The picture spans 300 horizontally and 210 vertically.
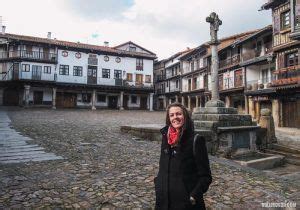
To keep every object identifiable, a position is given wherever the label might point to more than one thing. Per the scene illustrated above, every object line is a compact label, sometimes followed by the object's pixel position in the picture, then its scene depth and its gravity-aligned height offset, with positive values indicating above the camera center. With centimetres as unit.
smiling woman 249 -60
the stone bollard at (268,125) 1049 -53
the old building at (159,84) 4859 +529
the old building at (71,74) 3139 +488
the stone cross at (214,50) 1034 +250
